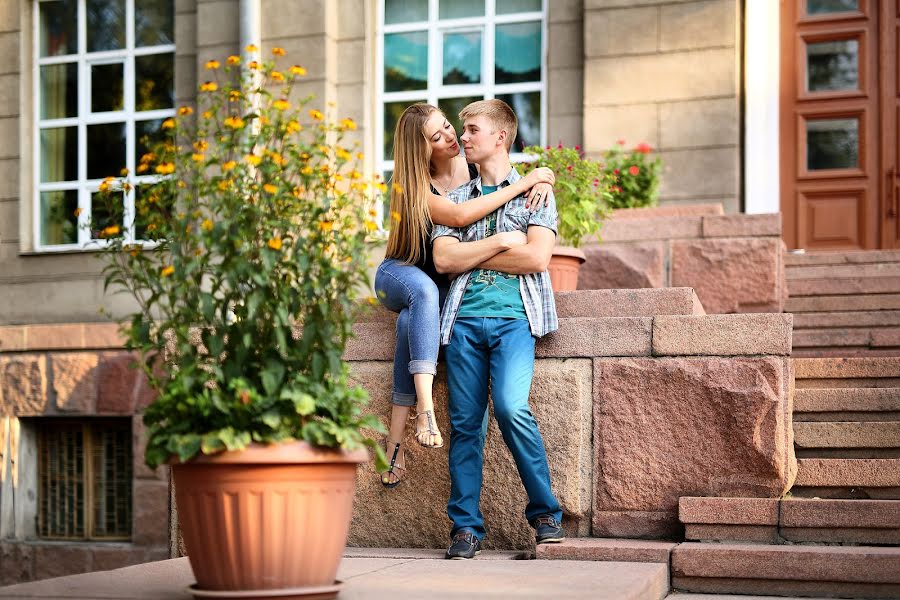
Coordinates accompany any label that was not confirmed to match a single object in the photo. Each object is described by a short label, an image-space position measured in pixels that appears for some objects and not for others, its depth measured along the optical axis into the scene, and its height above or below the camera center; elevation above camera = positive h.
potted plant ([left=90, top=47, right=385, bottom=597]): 3.45 -0.17
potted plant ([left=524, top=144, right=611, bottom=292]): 6.37 +0.58
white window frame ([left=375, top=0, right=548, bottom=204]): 9.29 +1.83
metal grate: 8.74 -1.22
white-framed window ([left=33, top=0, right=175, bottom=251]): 10.07 +1.71
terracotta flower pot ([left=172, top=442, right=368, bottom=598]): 3.44 -0.59
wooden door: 8.76 +1.29
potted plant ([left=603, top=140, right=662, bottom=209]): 8.08 +0.82
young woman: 4.70 +0.24
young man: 4.59 -0.09
